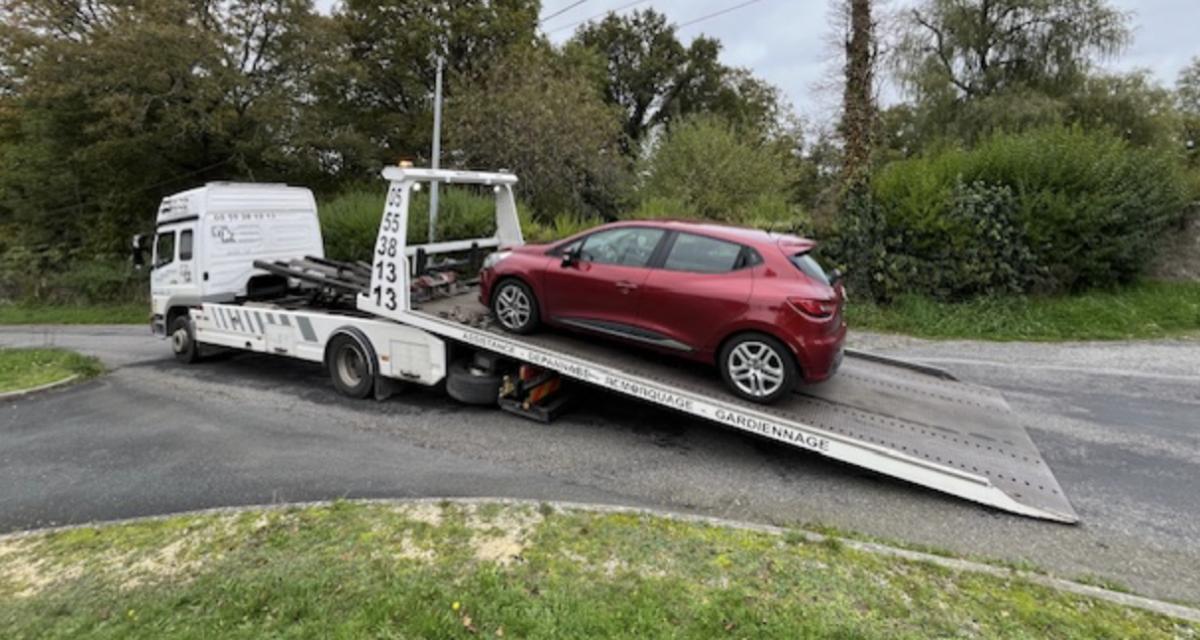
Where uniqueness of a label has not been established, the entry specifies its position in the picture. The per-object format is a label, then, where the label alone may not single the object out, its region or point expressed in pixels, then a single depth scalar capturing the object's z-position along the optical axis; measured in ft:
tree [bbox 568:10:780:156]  141.38
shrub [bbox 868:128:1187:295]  37.32
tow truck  16.51
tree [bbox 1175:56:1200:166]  100.37
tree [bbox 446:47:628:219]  58.03
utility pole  44.22
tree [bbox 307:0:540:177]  82.23
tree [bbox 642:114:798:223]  60.49
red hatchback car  17.20
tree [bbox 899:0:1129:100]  69.36
